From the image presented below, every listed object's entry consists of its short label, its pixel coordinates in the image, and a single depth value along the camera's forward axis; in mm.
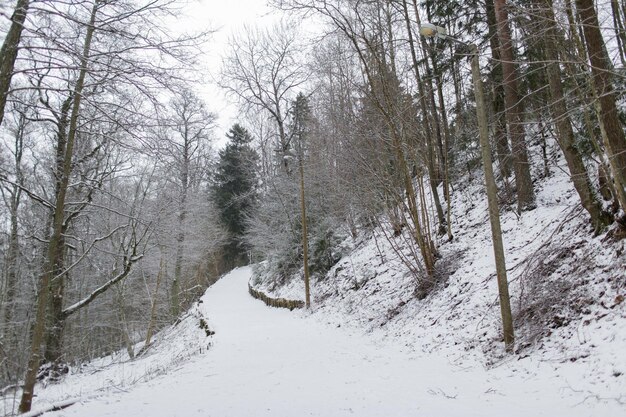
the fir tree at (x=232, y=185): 36125
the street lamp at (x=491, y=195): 5645
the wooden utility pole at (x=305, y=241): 14005
